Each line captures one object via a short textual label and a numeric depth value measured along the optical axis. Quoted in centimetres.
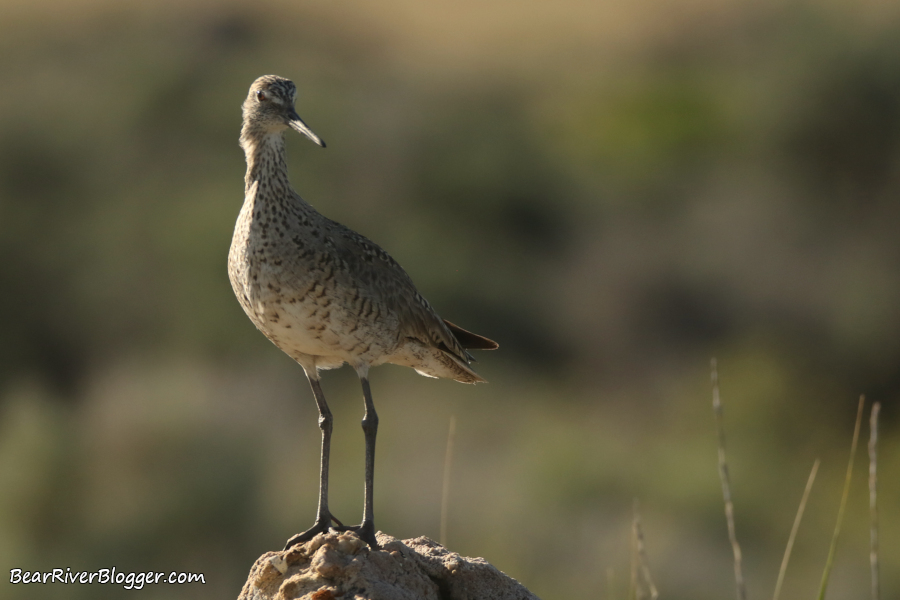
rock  1234
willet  1391
